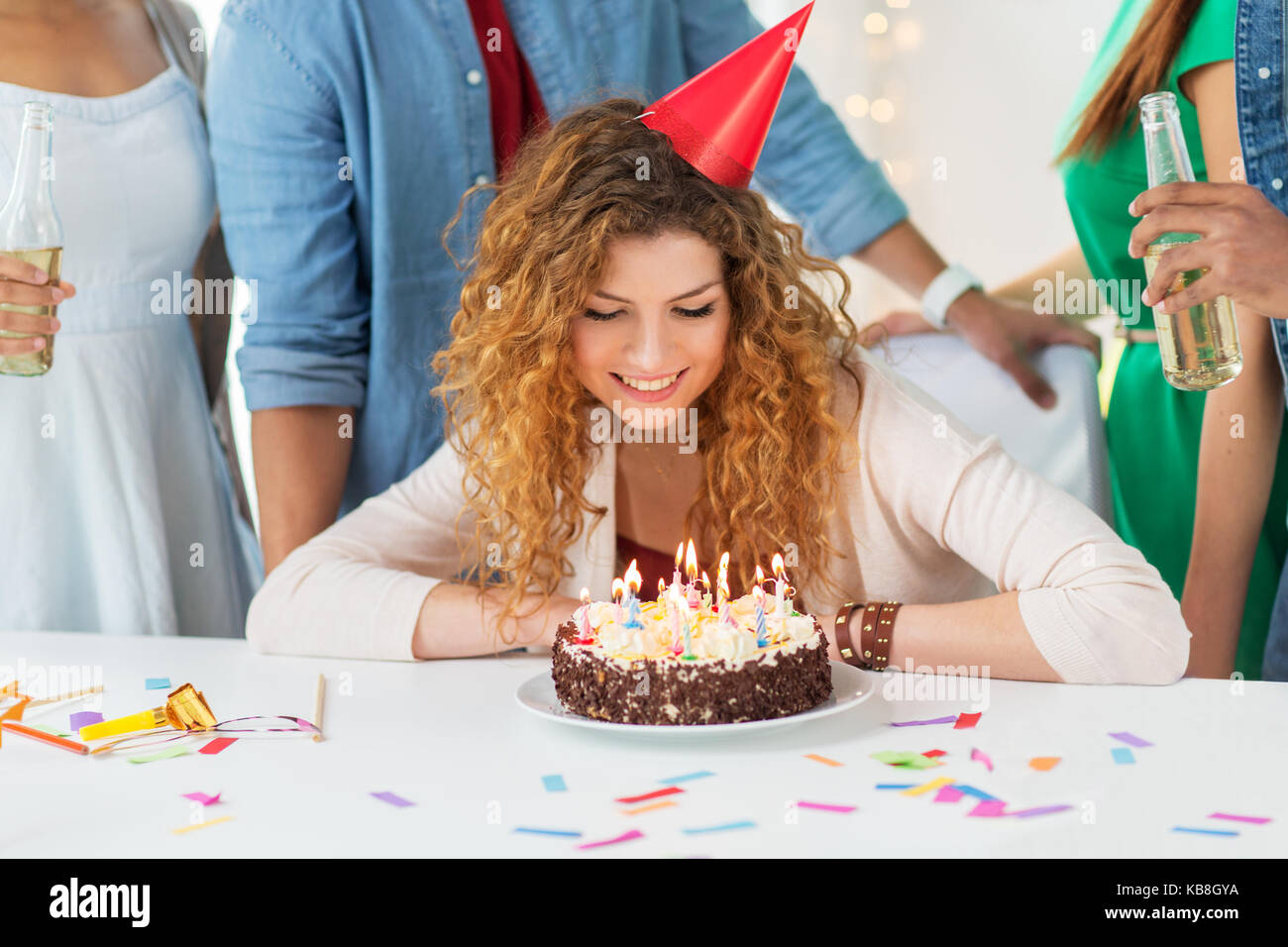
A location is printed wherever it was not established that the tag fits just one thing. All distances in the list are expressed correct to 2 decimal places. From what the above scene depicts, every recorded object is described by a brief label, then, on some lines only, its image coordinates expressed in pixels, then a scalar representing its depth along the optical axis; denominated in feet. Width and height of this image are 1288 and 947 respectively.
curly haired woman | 4.58
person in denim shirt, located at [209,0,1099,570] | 6.39
